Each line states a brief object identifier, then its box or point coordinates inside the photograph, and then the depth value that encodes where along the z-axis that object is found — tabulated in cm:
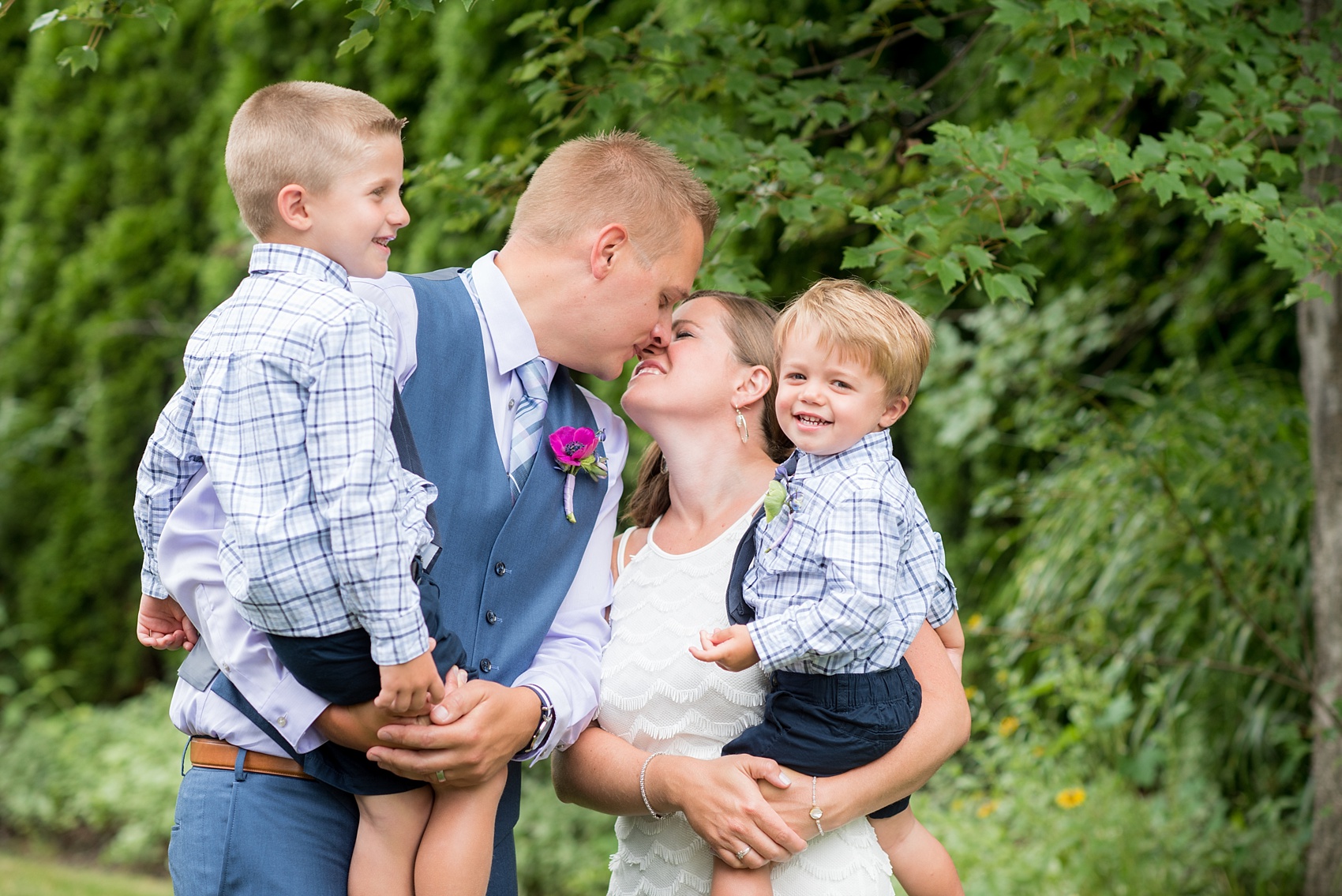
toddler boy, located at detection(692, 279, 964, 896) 380
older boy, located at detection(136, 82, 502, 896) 363
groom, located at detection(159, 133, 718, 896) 374
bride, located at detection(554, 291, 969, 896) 386
